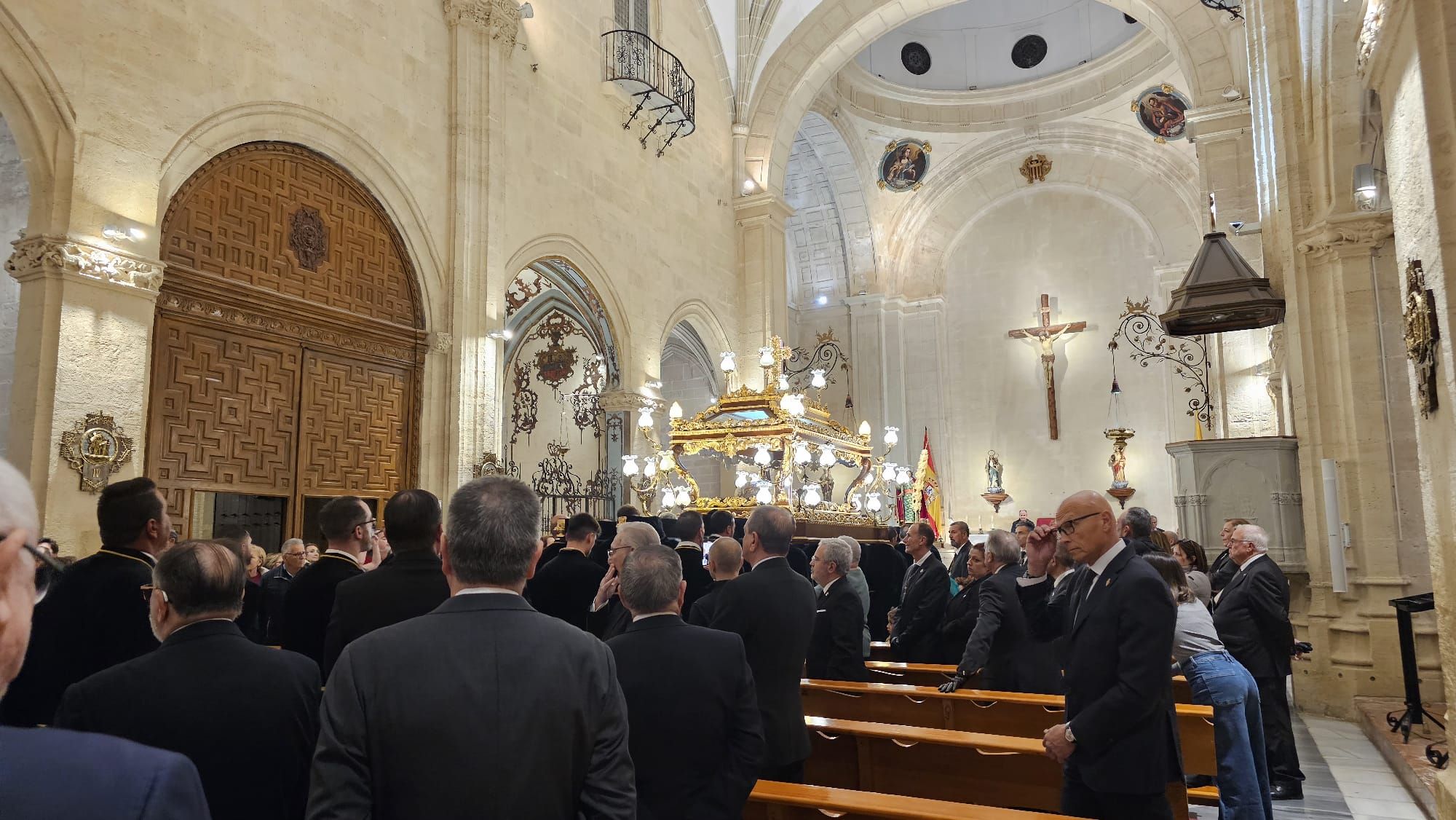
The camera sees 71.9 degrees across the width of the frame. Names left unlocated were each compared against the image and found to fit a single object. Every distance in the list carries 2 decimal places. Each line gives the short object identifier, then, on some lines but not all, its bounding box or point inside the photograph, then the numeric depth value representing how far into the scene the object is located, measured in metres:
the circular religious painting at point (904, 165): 21.88
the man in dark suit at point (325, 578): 3.90
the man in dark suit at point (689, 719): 3.04
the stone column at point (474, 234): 11.34
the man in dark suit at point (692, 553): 6.03
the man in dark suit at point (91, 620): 3.24
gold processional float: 12.47
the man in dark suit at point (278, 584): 6.27
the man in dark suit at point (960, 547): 8.17
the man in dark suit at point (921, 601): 6.74
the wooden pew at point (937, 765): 4.46
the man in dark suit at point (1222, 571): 7.18
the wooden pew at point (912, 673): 6.27
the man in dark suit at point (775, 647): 4.11
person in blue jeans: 4.75
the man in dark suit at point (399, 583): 3.41
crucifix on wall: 21.03
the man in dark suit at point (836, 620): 5.52
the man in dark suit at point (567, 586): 5.23
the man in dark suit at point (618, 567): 4.34
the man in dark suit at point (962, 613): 6.13
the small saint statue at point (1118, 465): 19.28
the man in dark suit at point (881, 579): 9.22
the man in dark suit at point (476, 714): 1.98
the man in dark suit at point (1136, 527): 6.54
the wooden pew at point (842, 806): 3.37
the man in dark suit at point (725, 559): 4.61
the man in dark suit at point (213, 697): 2.36
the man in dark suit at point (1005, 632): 5.44
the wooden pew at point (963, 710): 4.80
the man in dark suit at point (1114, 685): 3.37
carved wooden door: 8.57
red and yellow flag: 19.17
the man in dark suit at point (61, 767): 0.92
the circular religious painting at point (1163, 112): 19.12
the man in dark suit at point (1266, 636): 5.91
